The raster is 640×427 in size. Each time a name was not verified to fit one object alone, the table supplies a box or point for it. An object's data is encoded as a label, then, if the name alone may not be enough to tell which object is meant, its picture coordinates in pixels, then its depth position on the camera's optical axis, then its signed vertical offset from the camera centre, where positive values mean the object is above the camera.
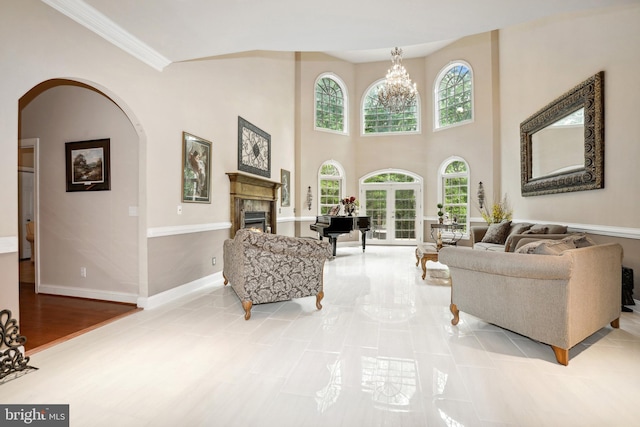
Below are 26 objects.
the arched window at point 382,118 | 9.02 +2.80
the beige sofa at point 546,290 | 2.12 -0.62
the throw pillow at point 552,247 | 2.24 -0.29
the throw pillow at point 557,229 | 4.18 -0.26
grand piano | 6.27 -0.31
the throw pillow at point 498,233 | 5.41 -0.41
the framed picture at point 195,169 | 4.00 +0.59
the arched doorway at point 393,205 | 8.87 +0.19
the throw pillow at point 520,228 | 4.92 -0.29
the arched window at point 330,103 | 8.69 +3.16
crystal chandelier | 6.70 +2.70
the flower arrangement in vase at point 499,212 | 6.55 -0.03
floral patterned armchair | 3.01 -0.57
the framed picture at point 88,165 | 3.61 +0.57
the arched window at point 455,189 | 8.11 +0.61
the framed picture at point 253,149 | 5.38 +1.20
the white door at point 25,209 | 6.36 +0.08
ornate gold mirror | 3.73 +1.00
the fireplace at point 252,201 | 5.05 +0.19
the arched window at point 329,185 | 8.68 +0.77
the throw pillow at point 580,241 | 2.70 -0.27
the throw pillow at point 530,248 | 2.38 -0.30
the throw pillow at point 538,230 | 4.34 -0.28
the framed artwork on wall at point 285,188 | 7.34 +0.58
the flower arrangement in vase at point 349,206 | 7.40 +0.13
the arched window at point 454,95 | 8.00 +3.16
